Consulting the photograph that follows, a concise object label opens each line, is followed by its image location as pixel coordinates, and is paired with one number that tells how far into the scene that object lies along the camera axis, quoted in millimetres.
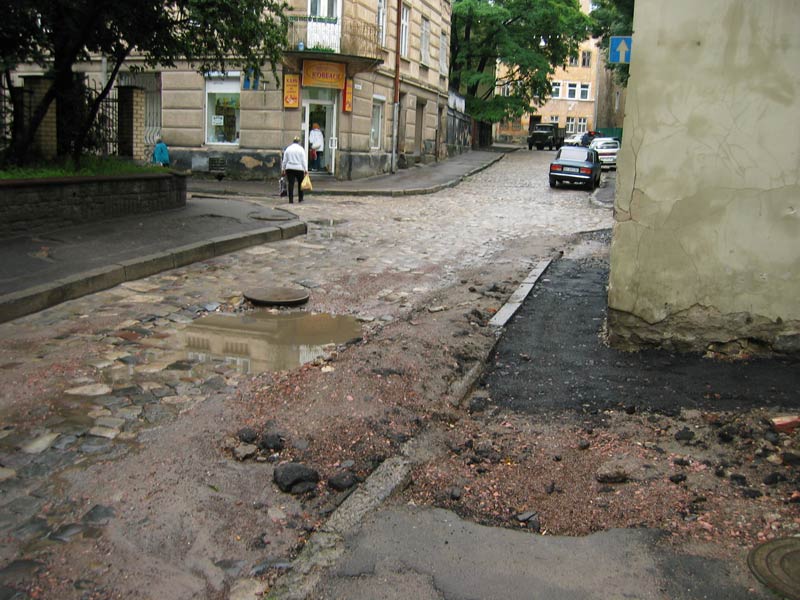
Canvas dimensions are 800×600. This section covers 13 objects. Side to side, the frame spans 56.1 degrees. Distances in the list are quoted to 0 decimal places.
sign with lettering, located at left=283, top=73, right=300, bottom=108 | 24578
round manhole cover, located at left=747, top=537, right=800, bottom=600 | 3221
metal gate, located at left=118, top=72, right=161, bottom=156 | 26281
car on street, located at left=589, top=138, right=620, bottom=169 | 40406
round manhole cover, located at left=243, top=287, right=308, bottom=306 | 8570
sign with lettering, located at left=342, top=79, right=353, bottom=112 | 25594
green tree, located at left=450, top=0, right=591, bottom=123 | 44312
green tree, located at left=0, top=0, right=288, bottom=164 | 12062
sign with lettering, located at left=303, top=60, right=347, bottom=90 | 24672
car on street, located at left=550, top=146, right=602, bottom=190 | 28297
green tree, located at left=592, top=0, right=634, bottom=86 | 26469
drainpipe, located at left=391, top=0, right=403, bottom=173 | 29297
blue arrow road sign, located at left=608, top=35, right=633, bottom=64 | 9133
